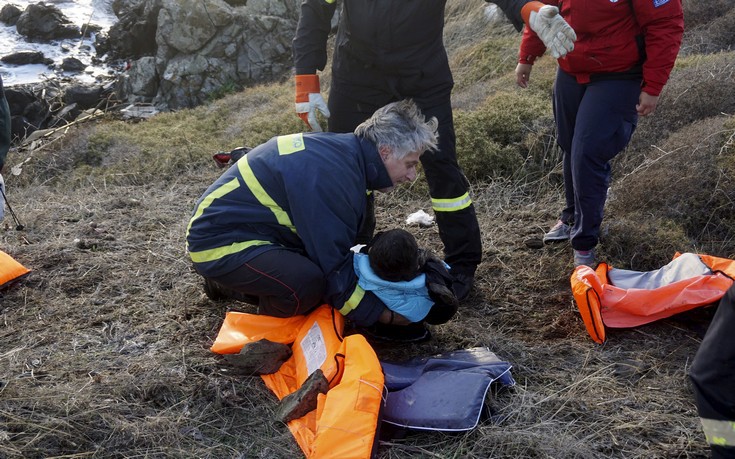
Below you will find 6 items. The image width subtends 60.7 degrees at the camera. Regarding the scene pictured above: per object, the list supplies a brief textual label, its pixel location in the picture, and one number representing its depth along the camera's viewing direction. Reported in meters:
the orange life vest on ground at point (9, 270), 3.68
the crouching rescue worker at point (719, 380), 1.63
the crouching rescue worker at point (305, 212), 2.70
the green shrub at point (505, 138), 5.14
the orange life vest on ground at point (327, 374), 2.25
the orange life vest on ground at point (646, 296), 2.92
